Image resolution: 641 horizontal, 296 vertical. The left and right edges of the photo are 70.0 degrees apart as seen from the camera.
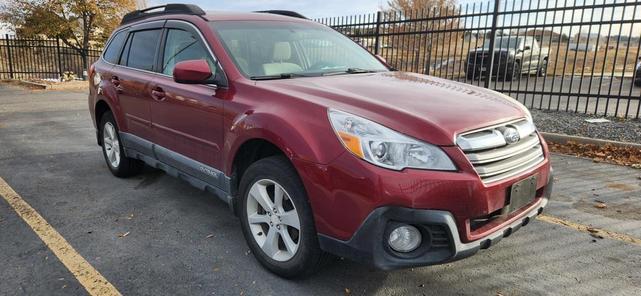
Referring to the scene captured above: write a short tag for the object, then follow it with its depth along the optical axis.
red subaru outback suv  2.33
